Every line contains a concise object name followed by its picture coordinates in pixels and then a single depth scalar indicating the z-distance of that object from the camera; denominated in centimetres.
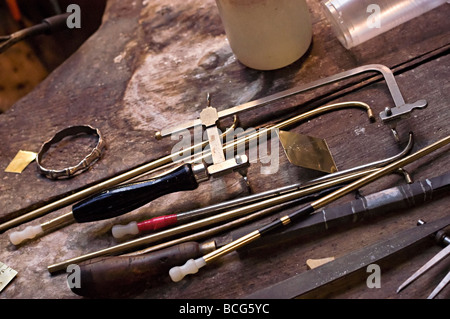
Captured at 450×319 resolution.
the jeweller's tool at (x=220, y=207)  86
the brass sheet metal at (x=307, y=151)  88
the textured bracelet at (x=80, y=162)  99
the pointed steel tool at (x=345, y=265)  73
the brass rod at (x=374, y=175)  82
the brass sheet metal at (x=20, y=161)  104
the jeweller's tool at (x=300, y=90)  97
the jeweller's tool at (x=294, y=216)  79
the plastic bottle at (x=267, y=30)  95
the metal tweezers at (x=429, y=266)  71
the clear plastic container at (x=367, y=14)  102
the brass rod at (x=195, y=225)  86
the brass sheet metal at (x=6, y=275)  87
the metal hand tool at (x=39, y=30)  127
